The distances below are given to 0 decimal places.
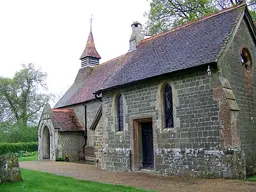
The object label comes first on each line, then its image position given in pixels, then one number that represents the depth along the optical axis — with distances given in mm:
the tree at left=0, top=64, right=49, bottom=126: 46656
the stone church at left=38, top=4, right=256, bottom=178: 12430
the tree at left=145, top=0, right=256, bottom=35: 26359
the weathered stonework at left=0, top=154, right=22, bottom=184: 11844
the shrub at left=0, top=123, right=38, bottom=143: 40406
